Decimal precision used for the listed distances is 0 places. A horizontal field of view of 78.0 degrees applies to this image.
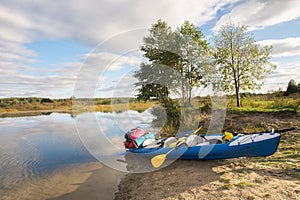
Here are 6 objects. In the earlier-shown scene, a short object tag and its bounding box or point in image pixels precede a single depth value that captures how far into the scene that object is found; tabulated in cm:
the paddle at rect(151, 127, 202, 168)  543
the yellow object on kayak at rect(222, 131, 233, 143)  591
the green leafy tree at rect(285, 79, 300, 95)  1584
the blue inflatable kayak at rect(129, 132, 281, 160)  500
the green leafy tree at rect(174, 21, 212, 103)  1309
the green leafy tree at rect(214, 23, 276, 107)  1298
